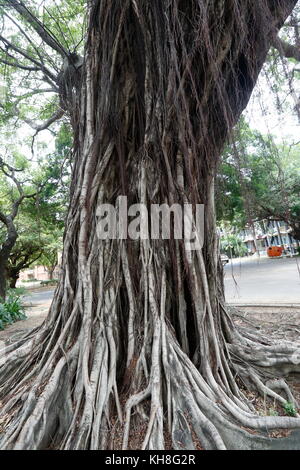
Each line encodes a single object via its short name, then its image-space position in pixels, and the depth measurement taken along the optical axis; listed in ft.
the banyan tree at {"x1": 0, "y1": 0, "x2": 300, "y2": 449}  4.04
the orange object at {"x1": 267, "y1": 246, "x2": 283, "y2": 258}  46.44
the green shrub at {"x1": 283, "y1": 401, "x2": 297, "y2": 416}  4.66
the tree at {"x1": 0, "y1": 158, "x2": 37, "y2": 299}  20.57
